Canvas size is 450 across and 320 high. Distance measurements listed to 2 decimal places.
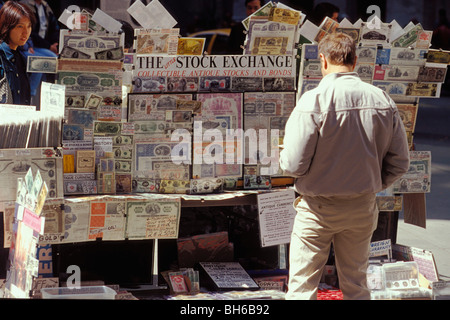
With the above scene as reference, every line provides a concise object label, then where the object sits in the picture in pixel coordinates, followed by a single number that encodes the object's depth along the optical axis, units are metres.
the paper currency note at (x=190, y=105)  8.10
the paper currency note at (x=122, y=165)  7.99
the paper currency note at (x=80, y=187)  7.81
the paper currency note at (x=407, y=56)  8.72
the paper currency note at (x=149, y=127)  8.04
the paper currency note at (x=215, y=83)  8.21
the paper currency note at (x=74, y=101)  7.75
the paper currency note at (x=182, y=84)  8.09
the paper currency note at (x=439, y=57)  8.88
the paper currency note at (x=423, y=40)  8.78
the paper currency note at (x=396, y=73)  8.72
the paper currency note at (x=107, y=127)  7.84
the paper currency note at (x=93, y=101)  7.77
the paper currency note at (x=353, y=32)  8.58
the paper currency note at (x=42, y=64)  7.71
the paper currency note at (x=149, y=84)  8.02
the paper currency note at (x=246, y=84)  8.33
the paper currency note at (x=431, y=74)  8.87
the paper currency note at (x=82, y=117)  7.78
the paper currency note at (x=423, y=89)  8.86
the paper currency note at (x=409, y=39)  8.72
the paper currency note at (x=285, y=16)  8.23
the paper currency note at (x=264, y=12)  8.18
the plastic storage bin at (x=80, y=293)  7.26
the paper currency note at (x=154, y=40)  8.01
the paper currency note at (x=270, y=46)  8.29
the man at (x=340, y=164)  6.56
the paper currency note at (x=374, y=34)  8.64
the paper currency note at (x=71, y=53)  7.69
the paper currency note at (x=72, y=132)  7.79
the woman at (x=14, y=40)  9.28
